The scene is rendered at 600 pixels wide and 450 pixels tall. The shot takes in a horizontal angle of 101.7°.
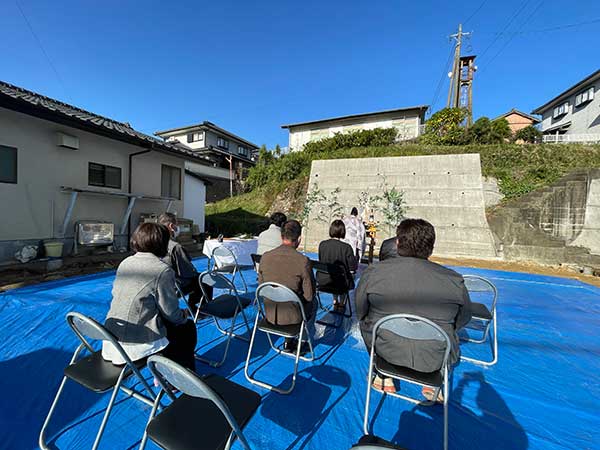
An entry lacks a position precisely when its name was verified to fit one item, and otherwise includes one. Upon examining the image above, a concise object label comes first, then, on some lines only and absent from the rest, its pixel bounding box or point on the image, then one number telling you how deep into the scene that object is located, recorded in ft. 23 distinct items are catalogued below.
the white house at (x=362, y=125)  57.11
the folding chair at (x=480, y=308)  7.50
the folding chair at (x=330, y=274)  9.67
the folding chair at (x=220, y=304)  7.12
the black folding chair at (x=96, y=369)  3.83
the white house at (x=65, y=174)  15.25
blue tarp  4.81
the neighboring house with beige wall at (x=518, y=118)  80.43
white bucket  16.72
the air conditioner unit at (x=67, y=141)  17.19
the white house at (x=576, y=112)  50.52
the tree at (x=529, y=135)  42.34
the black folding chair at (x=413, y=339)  4.29
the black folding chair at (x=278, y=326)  5.87
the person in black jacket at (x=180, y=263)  8.77
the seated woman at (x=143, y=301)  4.63
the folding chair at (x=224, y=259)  12.51
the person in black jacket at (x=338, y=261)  9.73
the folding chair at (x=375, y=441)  2.61
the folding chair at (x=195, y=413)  2.82
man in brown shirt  6.61
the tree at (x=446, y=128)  40.01
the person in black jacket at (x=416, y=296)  4.77
